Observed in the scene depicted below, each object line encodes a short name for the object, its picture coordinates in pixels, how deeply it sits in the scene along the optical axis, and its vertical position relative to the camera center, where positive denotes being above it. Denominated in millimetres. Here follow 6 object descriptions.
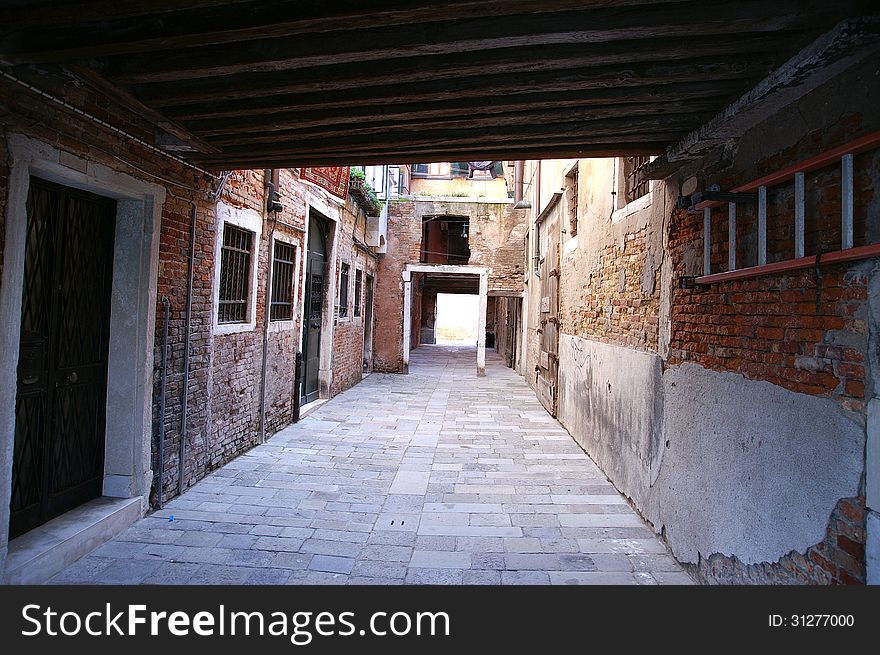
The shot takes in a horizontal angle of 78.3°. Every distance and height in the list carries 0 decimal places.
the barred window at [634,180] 5285 +1766
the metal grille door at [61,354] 3504 -167
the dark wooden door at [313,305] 9172 +595
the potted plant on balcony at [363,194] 10805 +3155
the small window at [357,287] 12797 +1288
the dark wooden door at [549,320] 9290 +489
